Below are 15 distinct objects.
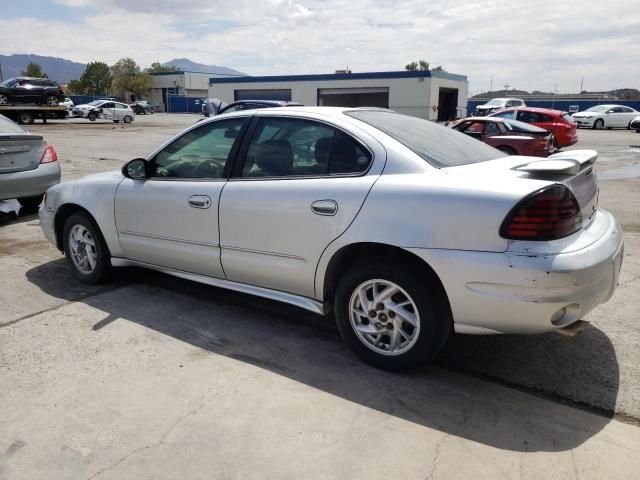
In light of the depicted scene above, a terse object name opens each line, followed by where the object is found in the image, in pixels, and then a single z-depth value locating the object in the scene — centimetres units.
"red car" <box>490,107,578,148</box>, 1692
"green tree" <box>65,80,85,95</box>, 9475
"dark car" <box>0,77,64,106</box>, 2988
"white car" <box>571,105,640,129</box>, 3325
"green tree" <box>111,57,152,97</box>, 8462
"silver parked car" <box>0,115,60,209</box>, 680
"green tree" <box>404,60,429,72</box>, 9272
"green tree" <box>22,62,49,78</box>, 9256
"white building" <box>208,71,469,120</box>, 4097
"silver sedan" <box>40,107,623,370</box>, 271
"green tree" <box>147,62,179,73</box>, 12681
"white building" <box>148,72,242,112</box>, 8294
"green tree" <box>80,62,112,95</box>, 9331
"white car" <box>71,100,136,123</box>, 3925
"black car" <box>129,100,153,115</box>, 5937
